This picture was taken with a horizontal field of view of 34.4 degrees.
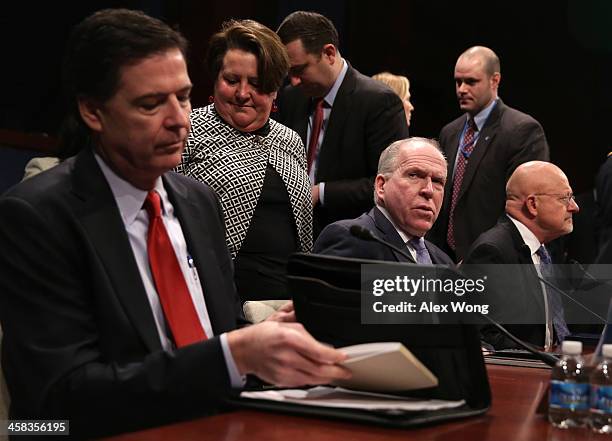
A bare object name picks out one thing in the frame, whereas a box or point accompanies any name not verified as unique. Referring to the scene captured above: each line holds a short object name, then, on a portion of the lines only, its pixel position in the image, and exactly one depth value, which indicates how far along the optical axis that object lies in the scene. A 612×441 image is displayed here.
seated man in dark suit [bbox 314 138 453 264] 3.32
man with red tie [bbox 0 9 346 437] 1.65
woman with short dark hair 3.21
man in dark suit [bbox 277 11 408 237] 3.94
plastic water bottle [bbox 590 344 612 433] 1.61
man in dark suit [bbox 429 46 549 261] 5.23
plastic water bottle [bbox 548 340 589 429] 1.63
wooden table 1.49
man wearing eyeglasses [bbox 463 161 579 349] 3.65
